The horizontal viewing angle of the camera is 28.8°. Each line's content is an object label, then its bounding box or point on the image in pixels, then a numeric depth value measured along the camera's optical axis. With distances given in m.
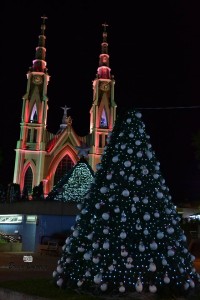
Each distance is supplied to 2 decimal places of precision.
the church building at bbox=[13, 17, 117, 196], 53.66
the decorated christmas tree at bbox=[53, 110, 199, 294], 7.04
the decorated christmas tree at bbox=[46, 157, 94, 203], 26.72
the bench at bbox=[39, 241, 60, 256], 20.47
